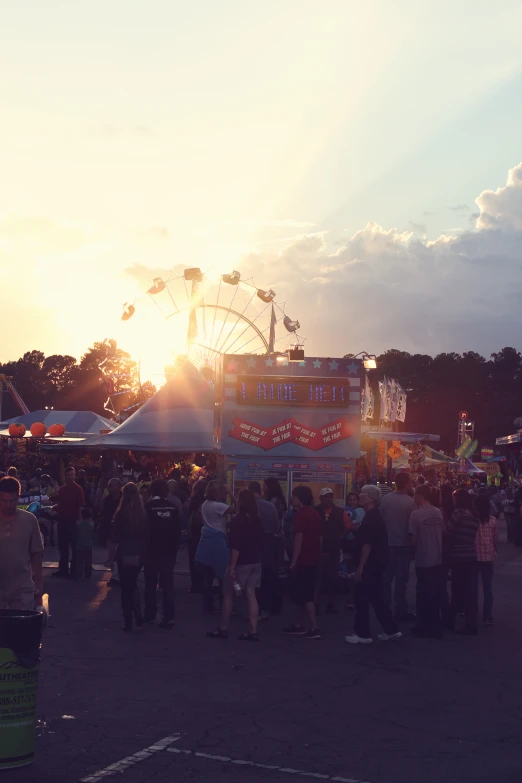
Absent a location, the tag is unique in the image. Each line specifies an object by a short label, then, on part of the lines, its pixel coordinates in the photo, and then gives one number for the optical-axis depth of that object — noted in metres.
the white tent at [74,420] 42.84
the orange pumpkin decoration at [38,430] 36.34
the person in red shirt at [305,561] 11.58
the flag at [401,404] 42.06
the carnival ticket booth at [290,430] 16.91
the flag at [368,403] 35.49
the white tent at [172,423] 24.94
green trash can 5.78
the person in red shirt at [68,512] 16.58
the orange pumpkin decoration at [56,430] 36.34
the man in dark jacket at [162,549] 12.12
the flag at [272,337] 40.19
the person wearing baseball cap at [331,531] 13.95
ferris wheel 39.91
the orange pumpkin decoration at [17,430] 33.62
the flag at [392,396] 41.31
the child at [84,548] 16.42
